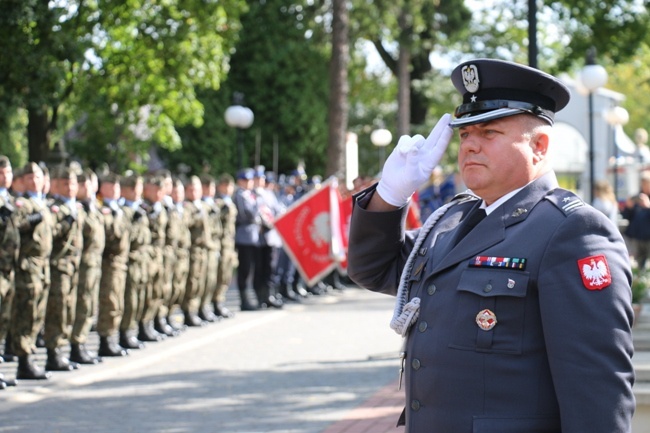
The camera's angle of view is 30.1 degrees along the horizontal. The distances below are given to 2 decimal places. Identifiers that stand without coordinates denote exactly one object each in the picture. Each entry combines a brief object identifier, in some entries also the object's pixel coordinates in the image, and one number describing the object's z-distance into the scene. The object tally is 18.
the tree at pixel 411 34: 31.59
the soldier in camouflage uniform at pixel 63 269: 11.05
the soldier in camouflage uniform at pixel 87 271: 11.52
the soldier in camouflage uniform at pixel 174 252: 14.35
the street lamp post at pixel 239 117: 23.47
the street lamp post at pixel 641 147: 36.59
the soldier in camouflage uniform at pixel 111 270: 12.30
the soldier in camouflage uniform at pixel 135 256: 12.98
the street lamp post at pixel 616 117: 35.81
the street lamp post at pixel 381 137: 34.34
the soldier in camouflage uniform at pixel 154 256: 13.62
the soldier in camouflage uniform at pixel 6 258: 10.05
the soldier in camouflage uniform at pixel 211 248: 16.05
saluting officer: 3.18
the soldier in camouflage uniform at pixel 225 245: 16.73
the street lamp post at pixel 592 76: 19.97
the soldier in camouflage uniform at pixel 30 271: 10.46
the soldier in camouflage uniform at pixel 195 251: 15.47
